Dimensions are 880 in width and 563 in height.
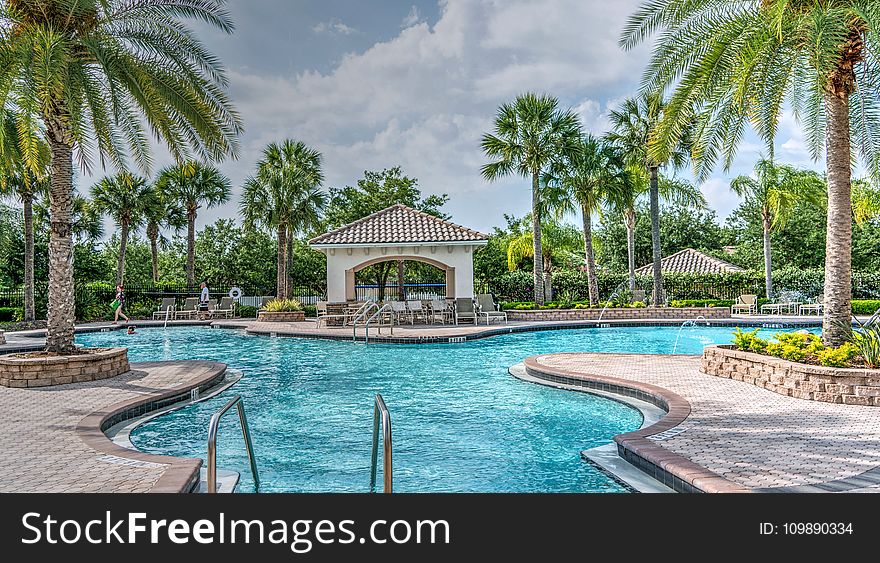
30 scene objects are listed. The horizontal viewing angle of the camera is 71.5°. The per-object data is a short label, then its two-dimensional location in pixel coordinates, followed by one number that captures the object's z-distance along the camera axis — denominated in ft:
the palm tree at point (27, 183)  46.04
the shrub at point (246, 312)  91.35
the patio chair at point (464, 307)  70.49
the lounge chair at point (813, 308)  82.07
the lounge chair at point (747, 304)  85.34
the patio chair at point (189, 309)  85.81
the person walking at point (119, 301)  75.77
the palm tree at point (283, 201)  88.28
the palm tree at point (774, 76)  27.04
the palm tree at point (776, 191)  95.96
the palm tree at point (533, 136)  81.46
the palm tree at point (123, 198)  96.84
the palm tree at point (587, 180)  79.71
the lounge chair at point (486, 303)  73.05
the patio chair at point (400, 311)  71.20
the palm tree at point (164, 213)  98.66
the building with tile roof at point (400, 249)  75.15
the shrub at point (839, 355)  25.75
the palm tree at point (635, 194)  80.48
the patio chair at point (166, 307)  85.38
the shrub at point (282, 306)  82.17
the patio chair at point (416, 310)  71.56
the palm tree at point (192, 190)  96.07
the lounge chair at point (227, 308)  89.51
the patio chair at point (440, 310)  71.67
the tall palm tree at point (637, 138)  79.56
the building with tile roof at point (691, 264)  113.60
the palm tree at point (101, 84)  29.73
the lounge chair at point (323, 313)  71.41
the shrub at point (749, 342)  31.04
